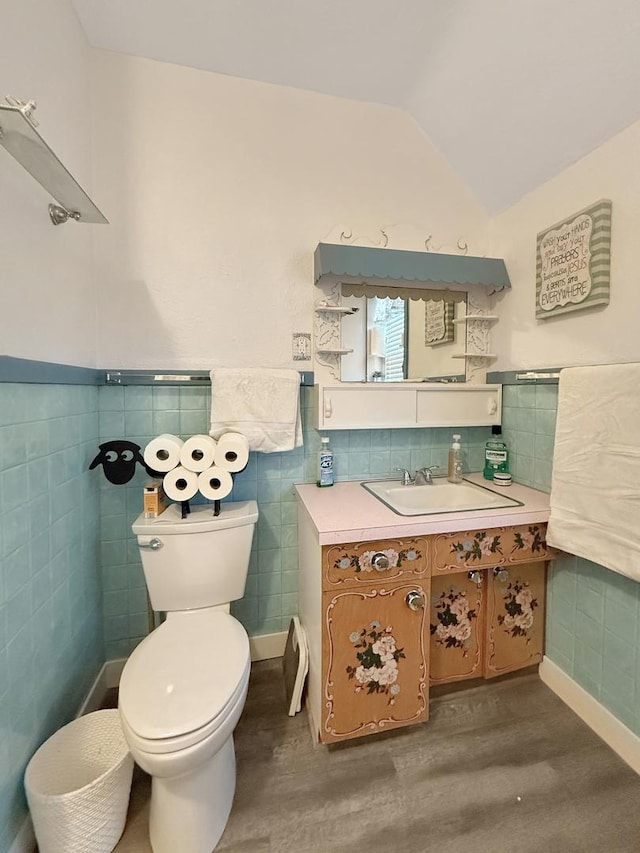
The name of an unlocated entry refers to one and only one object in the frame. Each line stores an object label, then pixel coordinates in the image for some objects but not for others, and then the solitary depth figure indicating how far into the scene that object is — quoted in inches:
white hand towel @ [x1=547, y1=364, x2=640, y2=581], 44.7
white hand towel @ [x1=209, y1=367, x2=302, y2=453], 57.9
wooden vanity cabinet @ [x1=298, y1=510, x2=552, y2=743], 47.3
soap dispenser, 68.2
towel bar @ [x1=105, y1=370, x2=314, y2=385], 57.7
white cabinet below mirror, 62.1
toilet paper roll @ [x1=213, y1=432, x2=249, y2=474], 54.0
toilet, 34.6
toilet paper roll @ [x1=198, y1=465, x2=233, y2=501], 52.9
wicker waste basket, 35.9
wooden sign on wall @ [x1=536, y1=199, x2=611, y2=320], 50.3
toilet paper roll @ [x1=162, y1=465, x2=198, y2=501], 52.1
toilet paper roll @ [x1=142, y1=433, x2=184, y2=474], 52.0
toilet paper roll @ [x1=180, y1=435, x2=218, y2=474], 52.9
